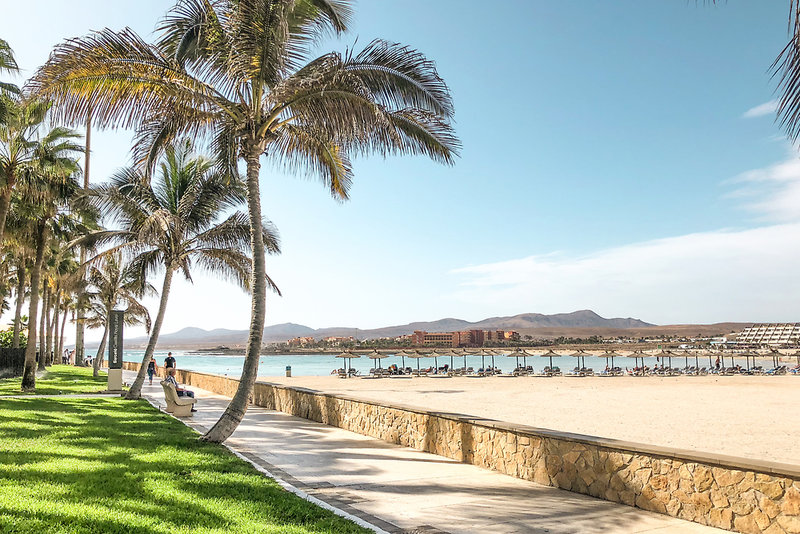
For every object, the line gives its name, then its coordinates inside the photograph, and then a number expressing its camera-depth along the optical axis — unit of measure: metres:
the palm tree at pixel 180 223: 15.75
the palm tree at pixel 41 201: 17.77
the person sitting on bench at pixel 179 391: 14.56
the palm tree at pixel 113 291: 27.30
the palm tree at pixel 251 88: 8.64
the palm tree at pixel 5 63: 13.07
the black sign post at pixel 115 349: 19.78
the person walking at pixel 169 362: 22.67
